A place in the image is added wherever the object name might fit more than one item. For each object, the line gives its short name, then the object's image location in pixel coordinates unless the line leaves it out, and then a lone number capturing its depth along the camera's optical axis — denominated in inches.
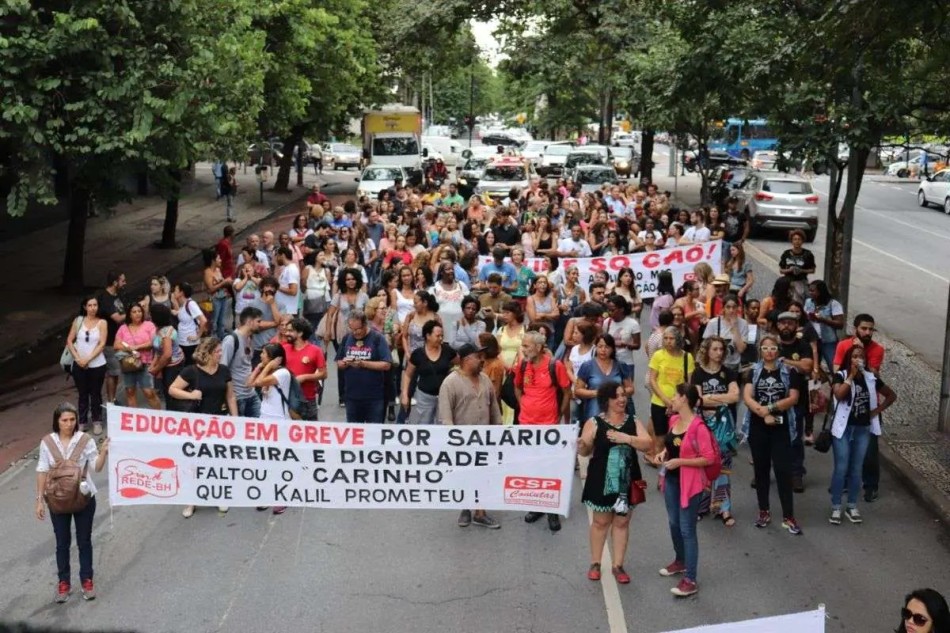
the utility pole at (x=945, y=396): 498.3
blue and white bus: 2298.2
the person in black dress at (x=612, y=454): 312.7
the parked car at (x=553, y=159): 1732.3
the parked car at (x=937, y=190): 1544.0
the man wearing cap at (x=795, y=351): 389.7
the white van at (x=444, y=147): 2237.7
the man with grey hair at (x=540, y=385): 368.2
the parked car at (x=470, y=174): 1293.1
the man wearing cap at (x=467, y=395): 354.0
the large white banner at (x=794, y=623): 204.7
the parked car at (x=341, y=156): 2266.2
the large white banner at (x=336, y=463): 345.4
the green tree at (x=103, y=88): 594.9
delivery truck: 1669.5
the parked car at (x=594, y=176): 1331.2
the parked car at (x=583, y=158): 1616.6
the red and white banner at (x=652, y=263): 631.8
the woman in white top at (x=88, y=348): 464.1
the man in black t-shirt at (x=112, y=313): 489.4
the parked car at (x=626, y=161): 1972.2
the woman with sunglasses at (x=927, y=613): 215.3
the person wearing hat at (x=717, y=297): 485.7
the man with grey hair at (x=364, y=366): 397.4
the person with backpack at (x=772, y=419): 365.7
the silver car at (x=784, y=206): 1155.9
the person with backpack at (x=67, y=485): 305.9
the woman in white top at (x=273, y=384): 374.0
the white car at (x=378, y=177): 1370.0
